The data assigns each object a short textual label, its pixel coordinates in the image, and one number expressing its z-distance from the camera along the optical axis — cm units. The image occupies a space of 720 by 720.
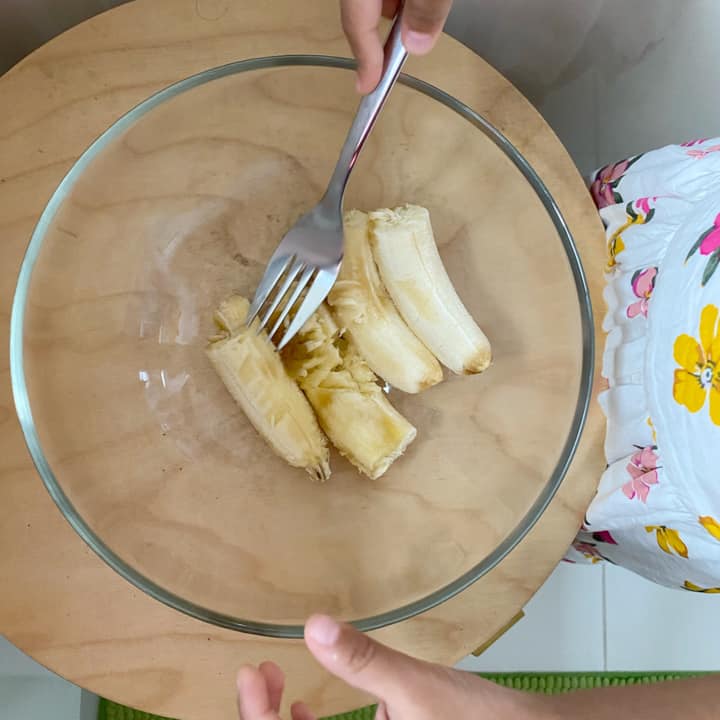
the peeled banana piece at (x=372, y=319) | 47
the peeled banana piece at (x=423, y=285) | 47
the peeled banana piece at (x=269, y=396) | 45
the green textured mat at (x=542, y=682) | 80
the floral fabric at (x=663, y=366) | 44
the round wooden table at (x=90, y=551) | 49
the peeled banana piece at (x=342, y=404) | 47
